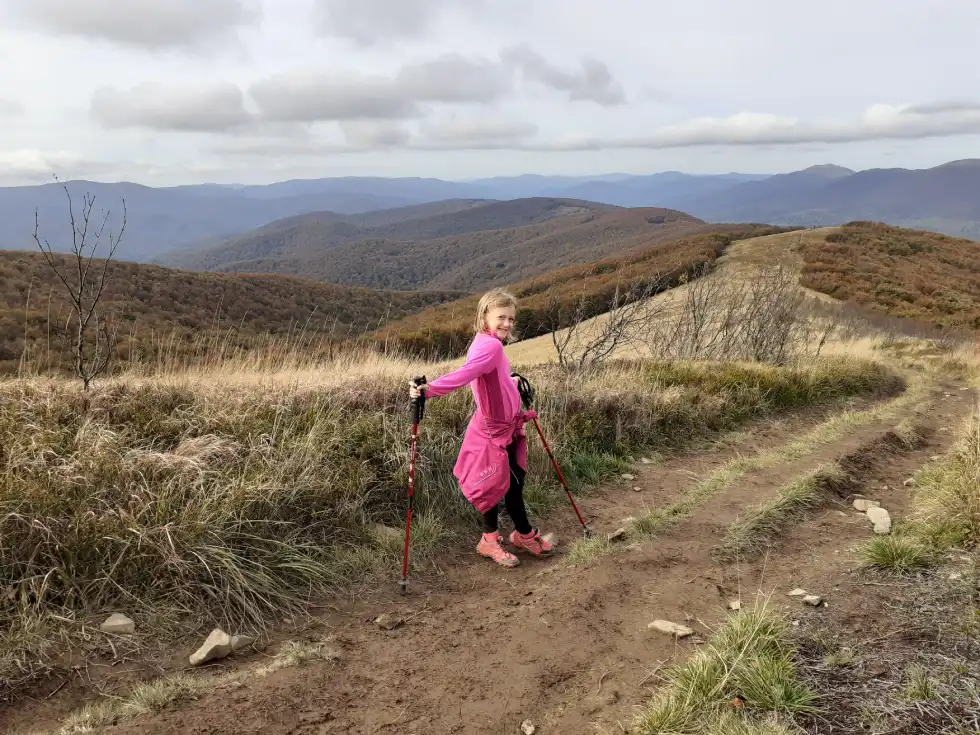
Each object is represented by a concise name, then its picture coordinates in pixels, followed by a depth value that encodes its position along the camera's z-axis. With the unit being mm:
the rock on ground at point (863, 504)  5232
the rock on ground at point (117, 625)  3301
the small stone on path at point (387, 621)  3758
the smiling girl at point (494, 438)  4188
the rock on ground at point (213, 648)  3223
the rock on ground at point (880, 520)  4625
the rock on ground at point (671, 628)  3387
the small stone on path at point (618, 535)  4801
